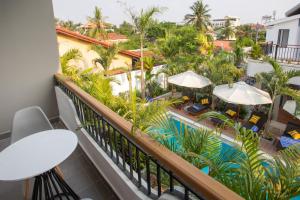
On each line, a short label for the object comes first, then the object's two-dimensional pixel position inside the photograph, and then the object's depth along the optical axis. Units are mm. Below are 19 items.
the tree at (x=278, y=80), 6566
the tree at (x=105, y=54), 10589
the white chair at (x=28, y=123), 2863
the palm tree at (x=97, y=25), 22750
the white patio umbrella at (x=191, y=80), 9219
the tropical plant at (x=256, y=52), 11289
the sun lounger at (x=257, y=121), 7674
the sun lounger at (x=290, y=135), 6406
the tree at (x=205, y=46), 14028
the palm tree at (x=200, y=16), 29062
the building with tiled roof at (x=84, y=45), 11141
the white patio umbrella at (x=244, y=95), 7011
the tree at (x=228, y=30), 41528
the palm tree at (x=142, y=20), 9742
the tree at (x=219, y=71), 9883
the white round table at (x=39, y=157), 1886
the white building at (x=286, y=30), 12617
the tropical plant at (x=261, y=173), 1398
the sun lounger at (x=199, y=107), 9436
